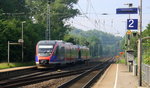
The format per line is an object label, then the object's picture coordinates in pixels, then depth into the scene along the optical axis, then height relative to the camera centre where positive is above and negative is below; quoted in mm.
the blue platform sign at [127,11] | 20719 +1929
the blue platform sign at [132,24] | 21373 +1125
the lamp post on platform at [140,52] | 19383 -587
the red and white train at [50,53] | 38031 -1265
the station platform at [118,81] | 22219 -2946
